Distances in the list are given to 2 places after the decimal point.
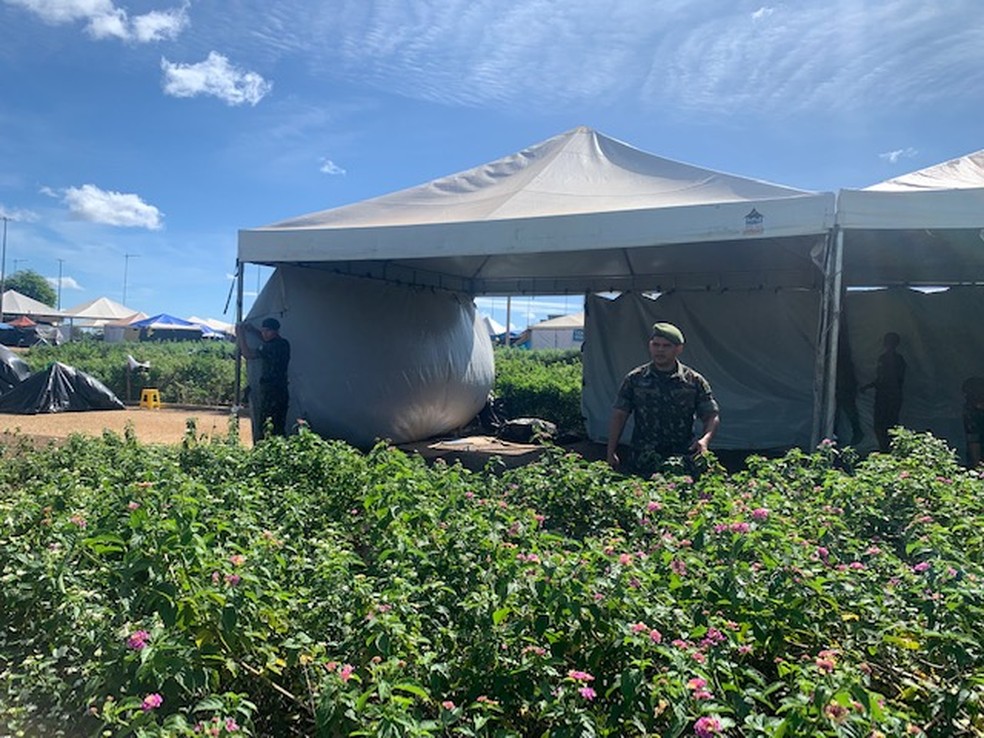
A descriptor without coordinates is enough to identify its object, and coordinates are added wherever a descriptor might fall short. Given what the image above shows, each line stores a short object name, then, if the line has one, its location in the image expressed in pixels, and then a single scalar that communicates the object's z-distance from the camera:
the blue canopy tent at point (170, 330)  40.94
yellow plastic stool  17.66
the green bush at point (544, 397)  13.00
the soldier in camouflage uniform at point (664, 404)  5.08
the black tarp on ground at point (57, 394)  15.43
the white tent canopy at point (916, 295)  5.29
